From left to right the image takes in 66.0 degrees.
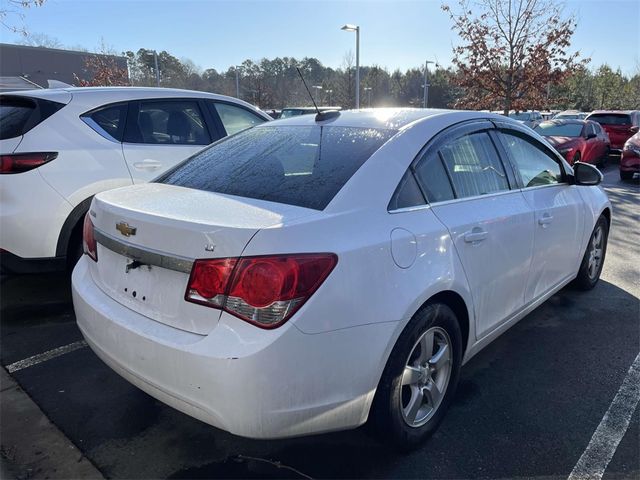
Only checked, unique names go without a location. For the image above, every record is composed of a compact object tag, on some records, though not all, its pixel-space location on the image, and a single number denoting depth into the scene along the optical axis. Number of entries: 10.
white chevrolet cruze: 1.82
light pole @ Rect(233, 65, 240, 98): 42.26
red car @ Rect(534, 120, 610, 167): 11.40
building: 35.91
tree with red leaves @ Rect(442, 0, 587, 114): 14.55
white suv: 3.62
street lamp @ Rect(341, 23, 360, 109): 24.11
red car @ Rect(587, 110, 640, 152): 16.16
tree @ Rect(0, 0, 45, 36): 7.07
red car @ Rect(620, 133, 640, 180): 10.98
